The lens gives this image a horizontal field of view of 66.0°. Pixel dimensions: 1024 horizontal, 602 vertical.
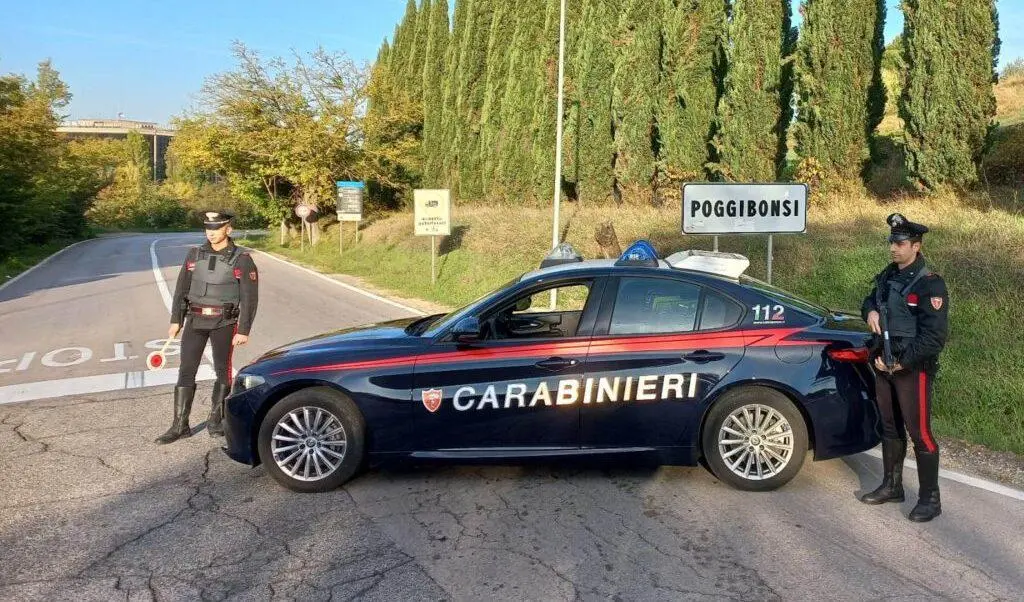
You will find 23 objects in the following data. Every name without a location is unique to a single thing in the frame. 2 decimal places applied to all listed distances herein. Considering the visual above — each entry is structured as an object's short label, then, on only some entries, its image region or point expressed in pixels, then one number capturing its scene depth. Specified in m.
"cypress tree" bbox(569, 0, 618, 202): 23.32
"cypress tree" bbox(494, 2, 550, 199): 28.42
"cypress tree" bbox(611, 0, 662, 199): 21.42
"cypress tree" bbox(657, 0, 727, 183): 19.92
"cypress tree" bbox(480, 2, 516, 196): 31.05
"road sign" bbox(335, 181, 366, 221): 30.02
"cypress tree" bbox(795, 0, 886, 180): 15.08
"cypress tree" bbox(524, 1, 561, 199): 26.47
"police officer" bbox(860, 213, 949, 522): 4.36
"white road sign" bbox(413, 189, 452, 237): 20.28
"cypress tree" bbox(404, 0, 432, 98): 42.12
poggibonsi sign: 9.35
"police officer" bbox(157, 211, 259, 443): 6.13
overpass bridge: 131.90
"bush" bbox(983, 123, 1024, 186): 14.98
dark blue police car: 4.85
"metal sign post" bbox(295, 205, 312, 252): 32.15
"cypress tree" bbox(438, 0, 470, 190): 35.28
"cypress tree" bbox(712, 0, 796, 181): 17.00
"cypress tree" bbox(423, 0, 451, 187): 36.81
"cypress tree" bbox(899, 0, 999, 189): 12.84
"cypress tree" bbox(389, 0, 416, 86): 44.47
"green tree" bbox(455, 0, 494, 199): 33.62
